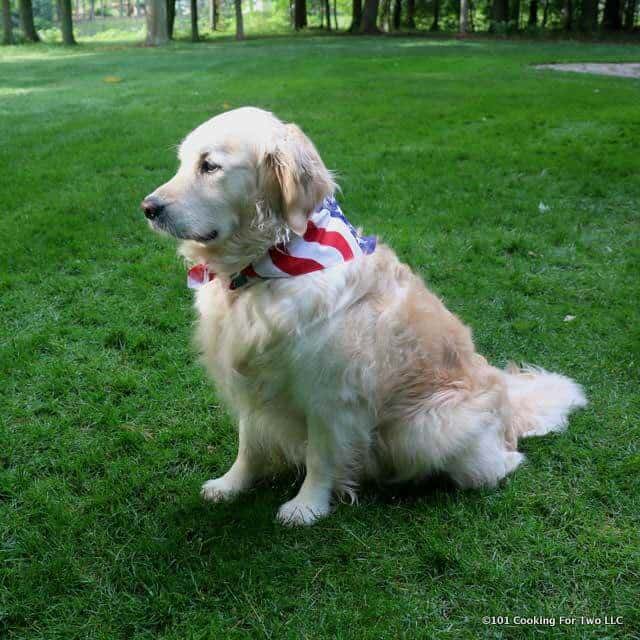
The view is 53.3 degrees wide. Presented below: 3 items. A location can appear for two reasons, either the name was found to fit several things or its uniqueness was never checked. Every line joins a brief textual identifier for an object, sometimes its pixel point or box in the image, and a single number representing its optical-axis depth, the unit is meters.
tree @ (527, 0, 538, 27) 40.02
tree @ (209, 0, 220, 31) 41.56
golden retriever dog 2.38
